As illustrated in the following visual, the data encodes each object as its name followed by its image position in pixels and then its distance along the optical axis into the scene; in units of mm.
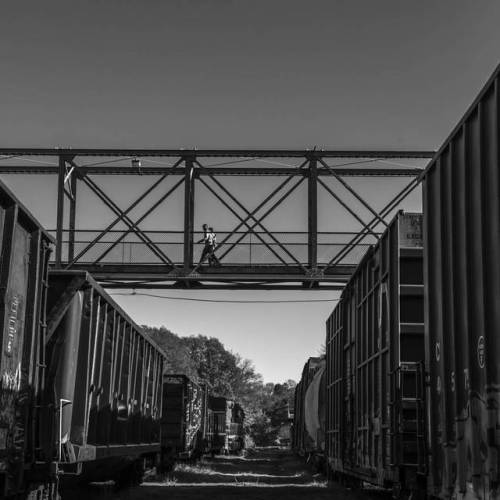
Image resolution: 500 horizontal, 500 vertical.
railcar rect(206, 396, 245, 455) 43562
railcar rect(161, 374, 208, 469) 27922
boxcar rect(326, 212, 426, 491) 10883
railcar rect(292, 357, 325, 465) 23766
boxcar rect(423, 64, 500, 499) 6895
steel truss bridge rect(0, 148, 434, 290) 22078
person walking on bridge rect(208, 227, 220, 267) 22422
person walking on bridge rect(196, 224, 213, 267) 22328
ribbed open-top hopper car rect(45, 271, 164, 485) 10758
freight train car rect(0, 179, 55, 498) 8289
